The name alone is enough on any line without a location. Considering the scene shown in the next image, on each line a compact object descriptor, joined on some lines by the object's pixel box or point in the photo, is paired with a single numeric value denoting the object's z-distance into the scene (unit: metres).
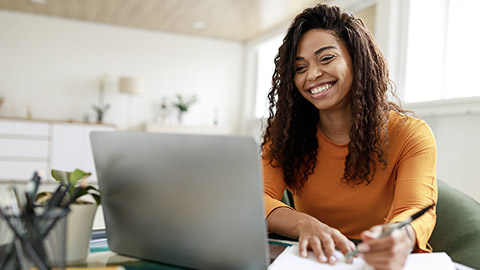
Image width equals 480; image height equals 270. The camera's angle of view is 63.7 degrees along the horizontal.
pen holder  0.54
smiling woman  1.26
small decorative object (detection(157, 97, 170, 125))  6.73
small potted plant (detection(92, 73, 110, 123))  6.49
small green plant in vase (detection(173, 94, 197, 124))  6.80
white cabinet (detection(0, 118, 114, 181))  5.38
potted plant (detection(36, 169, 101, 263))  0.73
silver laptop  0.62
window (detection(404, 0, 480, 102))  3.12
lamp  6.28
